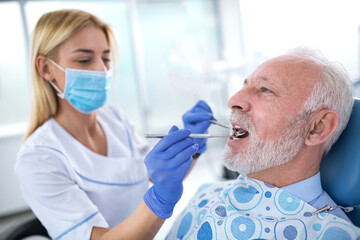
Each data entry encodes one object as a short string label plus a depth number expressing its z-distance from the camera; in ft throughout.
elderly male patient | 3.36
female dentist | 3.35
